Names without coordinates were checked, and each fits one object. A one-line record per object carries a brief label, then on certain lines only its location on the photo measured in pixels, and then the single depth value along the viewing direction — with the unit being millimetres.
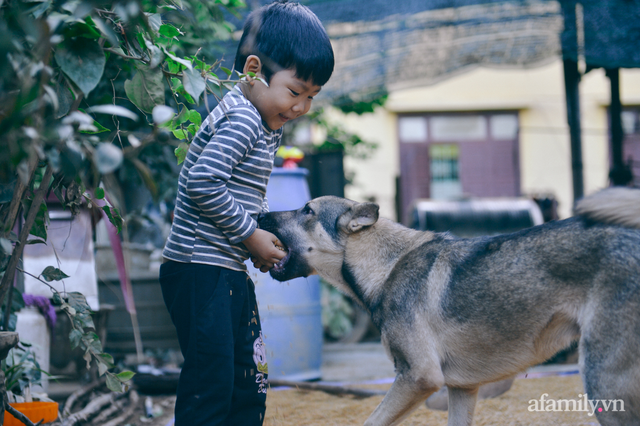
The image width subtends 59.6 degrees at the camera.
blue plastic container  4738
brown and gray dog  2070
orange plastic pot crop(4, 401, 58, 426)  2726
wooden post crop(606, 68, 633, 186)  6113
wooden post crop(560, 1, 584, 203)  6461
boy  2305
